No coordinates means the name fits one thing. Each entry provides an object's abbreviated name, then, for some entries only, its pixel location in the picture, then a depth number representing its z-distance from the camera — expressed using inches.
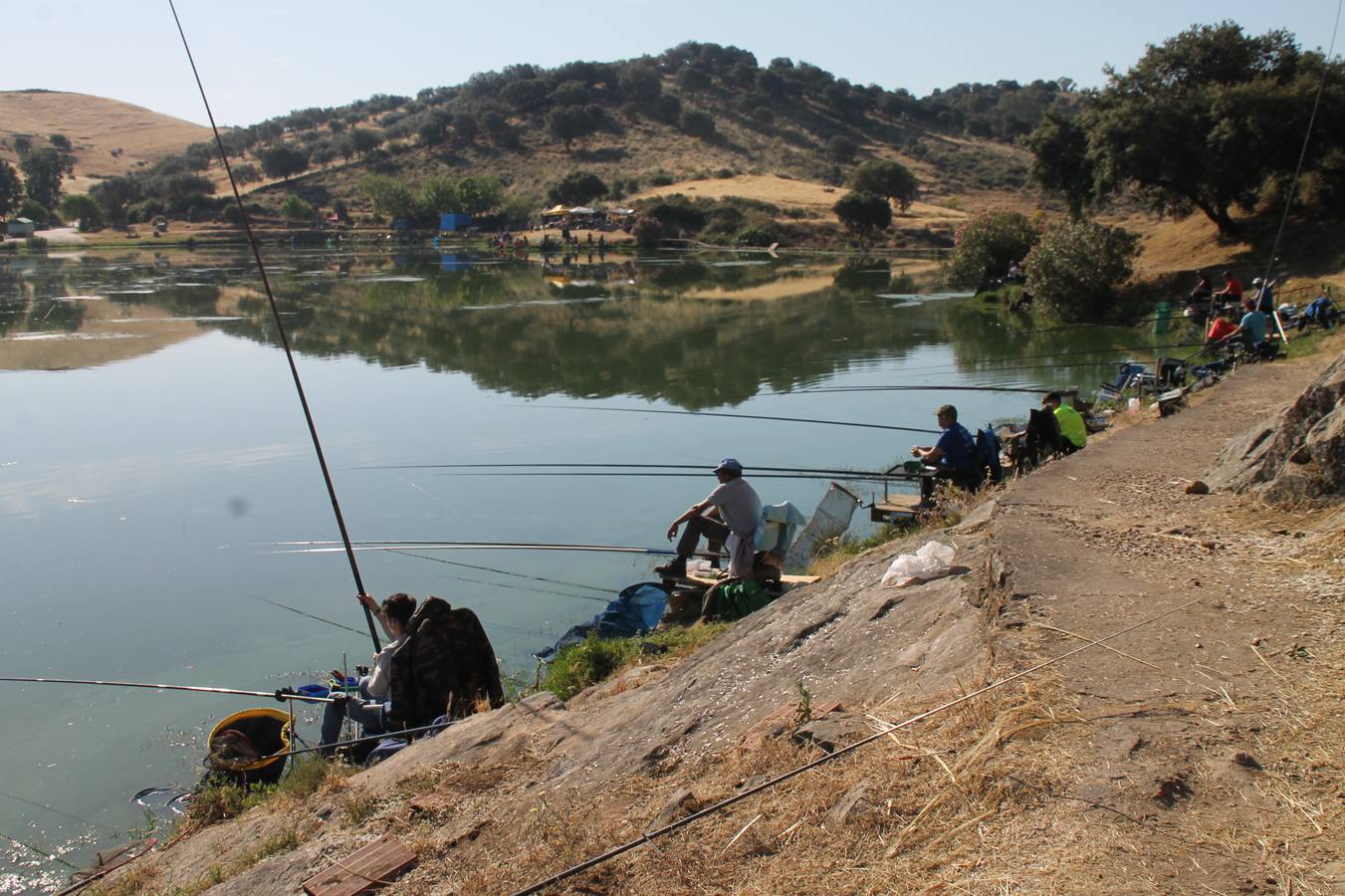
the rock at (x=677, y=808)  167.9
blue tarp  368.8
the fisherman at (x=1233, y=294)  929.5
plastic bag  263.9
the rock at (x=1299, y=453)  260.4
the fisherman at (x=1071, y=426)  453.4
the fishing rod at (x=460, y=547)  448.8
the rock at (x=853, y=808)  154.3
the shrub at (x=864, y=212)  2760.8
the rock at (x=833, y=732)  178.3
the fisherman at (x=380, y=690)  270.2
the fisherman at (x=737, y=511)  365.1
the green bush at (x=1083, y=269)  1176.2
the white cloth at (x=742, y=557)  364.5
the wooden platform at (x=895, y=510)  415.8
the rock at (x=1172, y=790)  143.2
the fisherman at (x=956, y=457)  413.4
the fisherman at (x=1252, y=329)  686.5
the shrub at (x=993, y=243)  1496.1
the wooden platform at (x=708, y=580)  368.5
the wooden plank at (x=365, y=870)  175.6
